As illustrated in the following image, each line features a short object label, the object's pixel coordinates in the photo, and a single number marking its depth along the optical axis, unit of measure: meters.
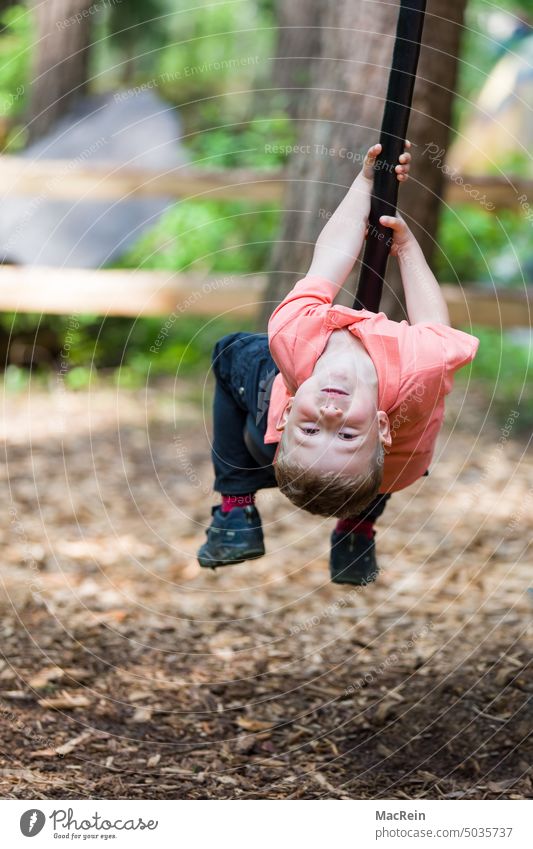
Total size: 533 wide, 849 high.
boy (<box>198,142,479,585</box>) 4.17
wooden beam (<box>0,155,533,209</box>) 11.49
